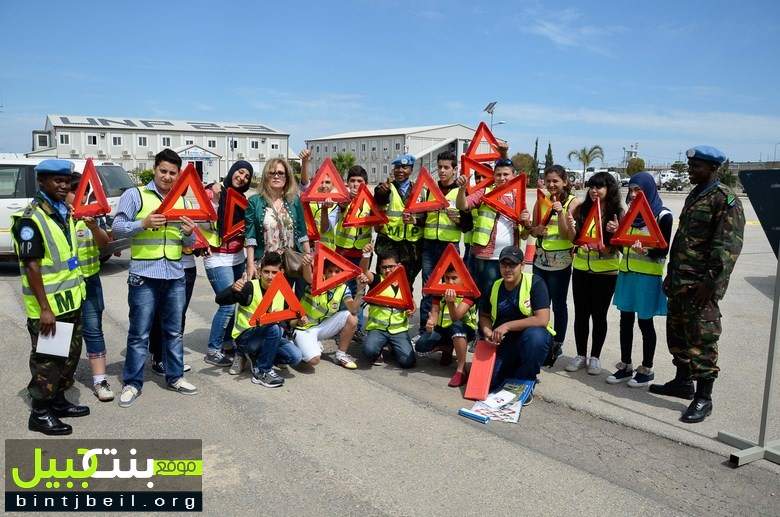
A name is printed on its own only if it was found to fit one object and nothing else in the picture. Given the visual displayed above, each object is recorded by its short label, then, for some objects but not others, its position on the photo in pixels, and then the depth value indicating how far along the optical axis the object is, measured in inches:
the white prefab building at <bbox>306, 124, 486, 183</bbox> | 3021.7
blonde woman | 223.1
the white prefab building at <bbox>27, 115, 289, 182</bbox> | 2581.2
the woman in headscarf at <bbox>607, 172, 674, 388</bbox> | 217.2
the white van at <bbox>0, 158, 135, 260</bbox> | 429.7
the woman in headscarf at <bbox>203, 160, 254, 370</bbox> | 229.8
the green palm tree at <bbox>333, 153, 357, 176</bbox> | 2664.9
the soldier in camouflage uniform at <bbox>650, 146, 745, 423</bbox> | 182.5
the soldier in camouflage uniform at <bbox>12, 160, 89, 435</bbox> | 160.1
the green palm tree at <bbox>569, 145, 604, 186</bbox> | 2726.4
